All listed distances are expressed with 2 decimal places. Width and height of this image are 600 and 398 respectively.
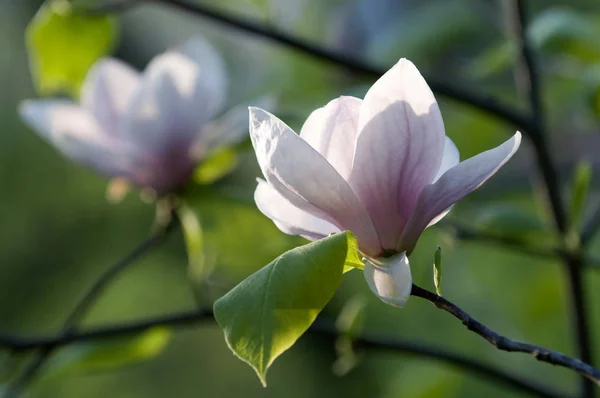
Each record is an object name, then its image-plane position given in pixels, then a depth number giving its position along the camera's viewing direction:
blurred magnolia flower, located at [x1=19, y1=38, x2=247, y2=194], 1.80
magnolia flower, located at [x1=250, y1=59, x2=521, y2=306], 1.48
